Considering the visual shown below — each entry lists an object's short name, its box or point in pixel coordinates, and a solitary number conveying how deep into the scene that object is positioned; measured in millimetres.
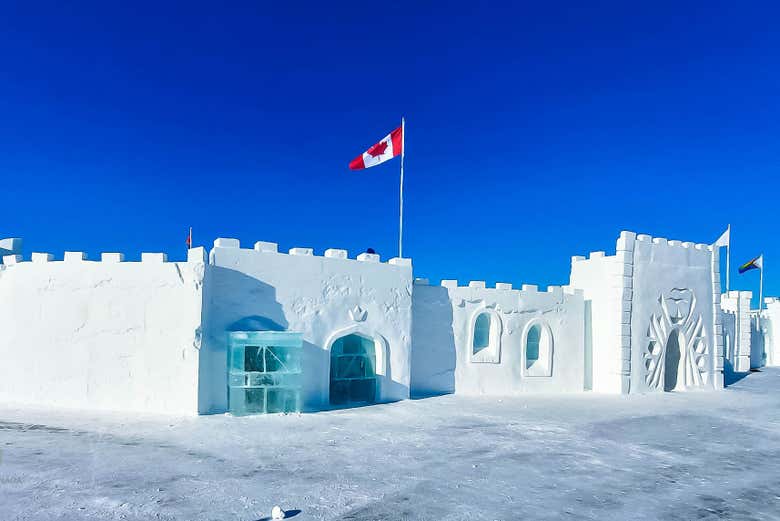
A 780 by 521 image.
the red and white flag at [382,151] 18156
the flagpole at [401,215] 17591
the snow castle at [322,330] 13625
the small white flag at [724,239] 24156
